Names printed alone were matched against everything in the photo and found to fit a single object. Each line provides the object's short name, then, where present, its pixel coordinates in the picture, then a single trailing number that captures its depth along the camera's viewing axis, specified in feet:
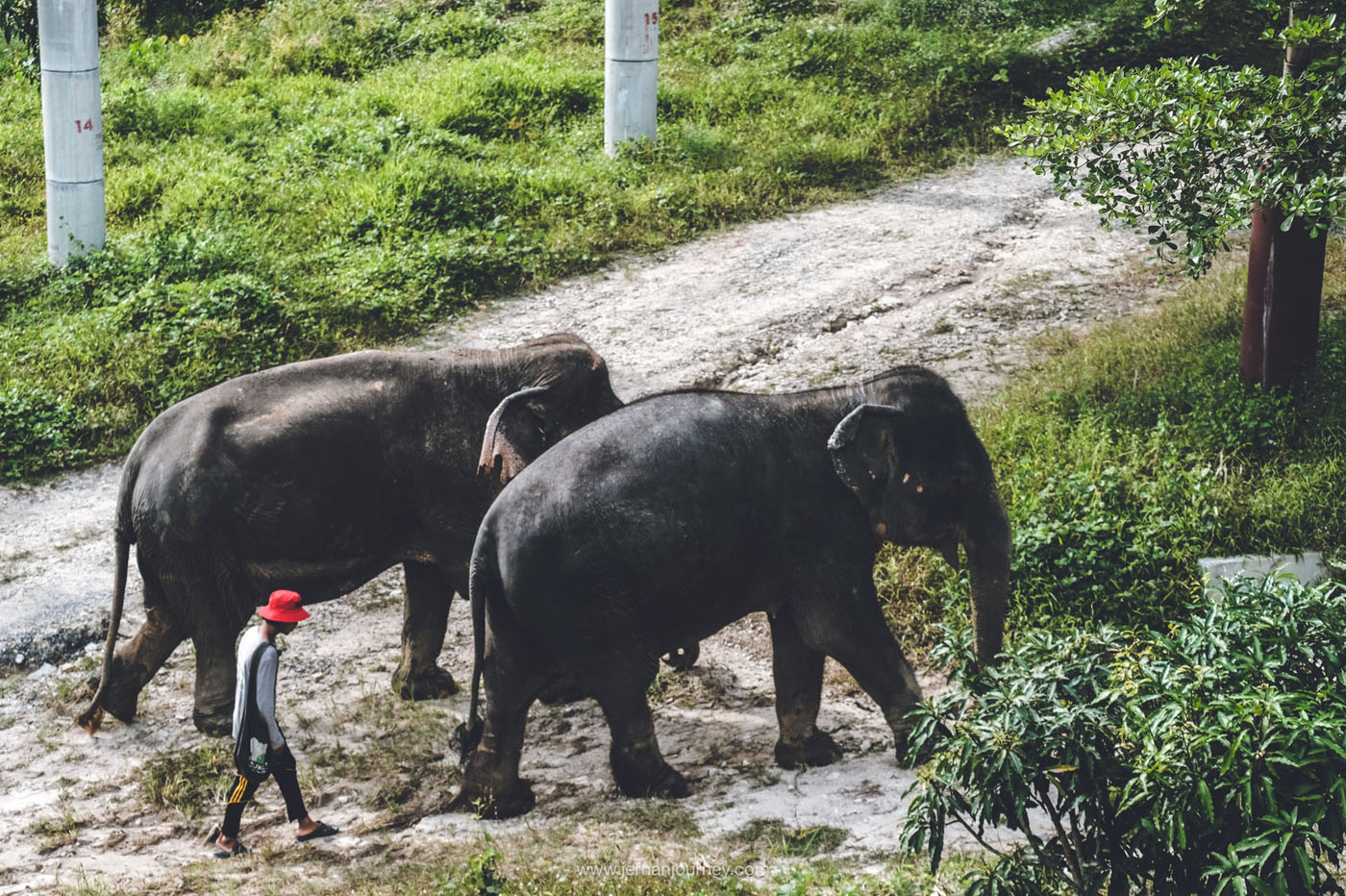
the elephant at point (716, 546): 39.34
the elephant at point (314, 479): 44.75
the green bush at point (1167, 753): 26.37
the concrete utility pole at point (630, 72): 92.12
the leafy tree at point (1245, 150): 46.75
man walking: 38.50
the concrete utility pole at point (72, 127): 77.41
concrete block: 46.80
